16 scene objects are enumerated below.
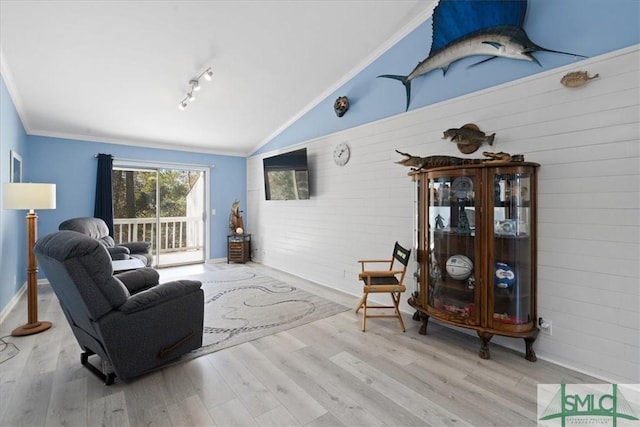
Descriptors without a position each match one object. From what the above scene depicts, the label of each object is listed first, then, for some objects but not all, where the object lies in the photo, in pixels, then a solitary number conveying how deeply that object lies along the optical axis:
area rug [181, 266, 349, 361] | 2.89
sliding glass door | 5.64
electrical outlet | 2.42
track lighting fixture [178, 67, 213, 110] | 3.59
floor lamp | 2.82
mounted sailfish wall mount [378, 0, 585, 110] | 2.55
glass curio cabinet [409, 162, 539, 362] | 2.42
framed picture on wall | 3.55
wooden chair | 3.00
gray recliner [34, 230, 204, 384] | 1.87
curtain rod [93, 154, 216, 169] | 5.38
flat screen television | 4.86
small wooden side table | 6.41
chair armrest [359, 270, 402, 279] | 3.14
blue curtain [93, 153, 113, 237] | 5.09
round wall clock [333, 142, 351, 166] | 4.22
